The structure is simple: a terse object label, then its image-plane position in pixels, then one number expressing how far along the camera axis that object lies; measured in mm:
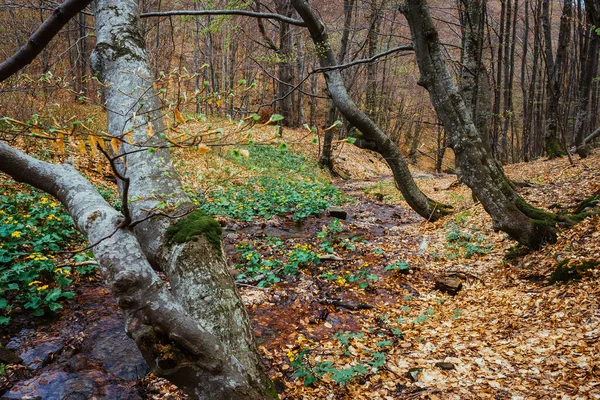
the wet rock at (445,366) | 3092
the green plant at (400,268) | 5199
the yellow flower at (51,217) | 5419
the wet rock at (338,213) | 8459
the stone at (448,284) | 4586
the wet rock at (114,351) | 3336
